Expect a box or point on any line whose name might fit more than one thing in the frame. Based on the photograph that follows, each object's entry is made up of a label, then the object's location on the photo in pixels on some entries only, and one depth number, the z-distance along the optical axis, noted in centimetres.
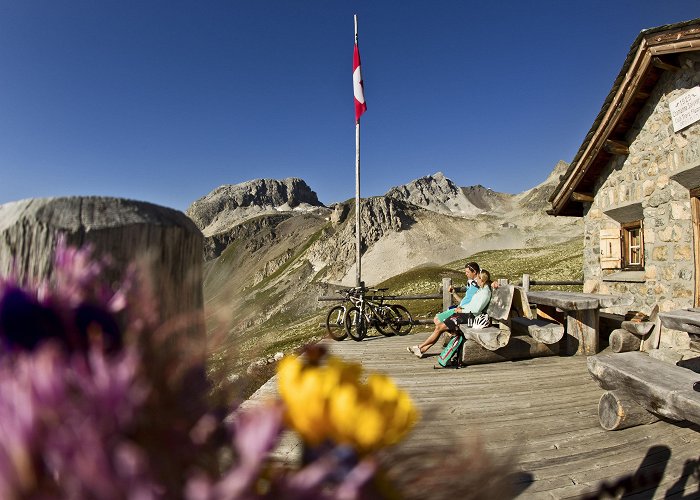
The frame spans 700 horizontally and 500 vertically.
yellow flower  44
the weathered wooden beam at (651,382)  328
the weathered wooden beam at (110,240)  61
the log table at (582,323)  692
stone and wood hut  593
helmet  691
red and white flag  1050
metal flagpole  1056
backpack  667
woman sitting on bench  689
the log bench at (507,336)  655
